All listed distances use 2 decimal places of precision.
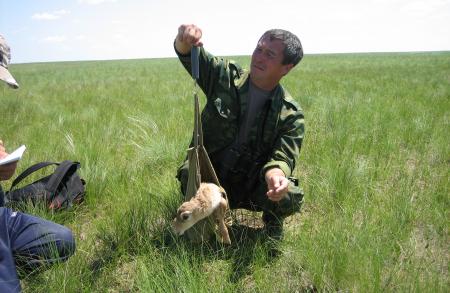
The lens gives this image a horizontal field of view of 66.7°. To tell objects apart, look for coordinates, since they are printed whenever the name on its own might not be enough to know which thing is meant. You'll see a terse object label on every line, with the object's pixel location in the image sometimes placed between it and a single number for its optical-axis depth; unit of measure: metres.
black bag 2.25
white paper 1.43
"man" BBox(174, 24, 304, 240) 1.93
